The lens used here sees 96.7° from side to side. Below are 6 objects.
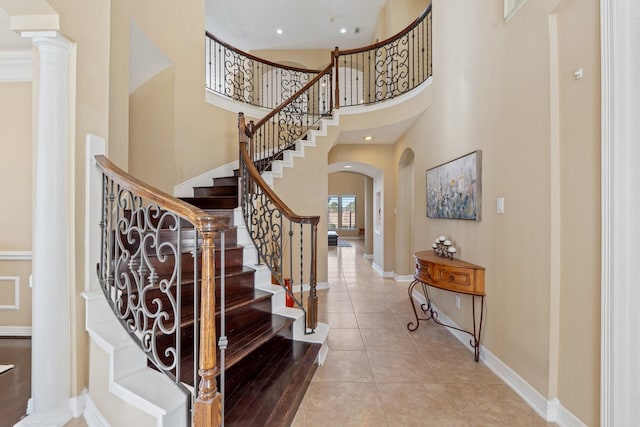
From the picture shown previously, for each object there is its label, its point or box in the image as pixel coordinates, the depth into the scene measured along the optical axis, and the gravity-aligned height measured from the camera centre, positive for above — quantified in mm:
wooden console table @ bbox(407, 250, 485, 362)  2541 -600
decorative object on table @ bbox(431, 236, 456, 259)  2906 -369
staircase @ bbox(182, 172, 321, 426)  1681 -1095
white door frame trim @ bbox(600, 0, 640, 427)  1373 +15
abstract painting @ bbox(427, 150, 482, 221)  2637 +265
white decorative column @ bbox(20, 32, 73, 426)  1599 -133
